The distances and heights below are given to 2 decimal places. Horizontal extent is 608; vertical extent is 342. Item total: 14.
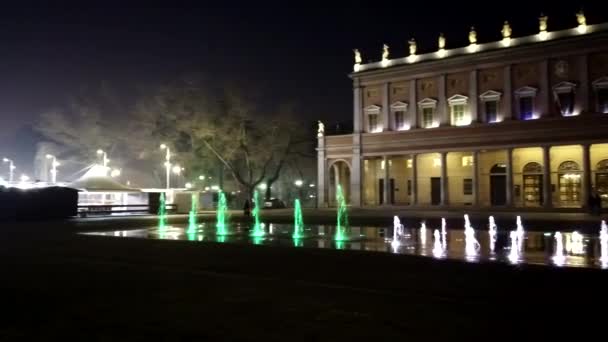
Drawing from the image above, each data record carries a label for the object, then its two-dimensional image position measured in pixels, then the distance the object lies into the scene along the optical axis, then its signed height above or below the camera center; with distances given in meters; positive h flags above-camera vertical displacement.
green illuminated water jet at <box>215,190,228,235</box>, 26.35 -1.14
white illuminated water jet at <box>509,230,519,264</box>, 15.39 -1.45
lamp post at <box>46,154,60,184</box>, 63.46 +3.75
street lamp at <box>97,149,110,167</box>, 62.05 +5.50
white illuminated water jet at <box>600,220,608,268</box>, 15.16 -1.42
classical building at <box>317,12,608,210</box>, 46.59 +7.12
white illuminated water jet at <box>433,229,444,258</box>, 16.67 -1.43
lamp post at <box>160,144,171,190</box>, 57.09 +5.53
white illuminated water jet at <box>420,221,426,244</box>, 20.97 -1.29
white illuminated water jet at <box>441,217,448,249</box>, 20.61 -1.29
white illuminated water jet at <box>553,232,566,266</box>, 15.01 -1.47
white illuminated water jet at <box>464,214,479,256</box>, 17.61 -1.39
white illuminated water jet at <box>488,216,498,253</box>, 19.67 -1.24
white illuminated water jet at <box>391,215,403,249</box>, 20.43 -1.27
